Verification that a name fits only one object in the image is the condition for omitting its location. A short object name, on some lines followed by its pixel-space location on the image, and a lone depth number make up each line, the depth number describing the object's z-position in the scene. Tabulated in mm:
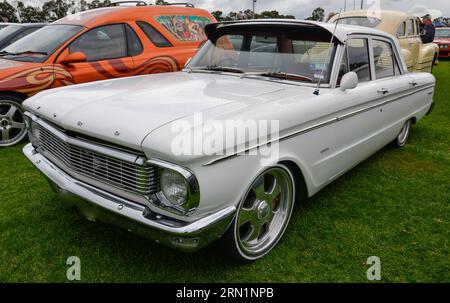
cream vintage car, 8227
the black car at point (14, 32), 7530
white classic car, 2062
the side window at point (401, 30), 8332
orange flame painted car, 4812
